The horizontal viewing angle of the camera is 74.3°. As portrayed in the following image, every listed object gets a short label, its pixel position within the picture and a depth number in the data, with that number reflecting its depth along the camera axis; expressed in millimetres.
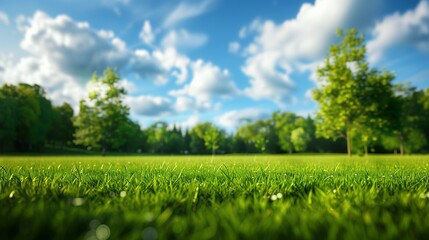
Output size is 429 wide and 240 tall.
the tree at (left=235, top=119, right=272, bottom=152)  95812
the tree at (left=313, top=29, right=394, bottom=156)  24516
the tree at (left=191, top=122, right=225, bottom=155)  77562
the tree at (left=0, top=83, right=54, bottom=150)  42469
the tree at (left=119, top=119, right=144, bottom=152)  91625
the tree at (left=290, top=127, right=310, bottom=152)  78938
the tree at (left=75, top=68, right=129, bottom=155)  35750
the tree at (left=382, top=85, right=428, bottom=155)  47506
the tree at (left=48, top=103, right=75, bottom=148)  66688
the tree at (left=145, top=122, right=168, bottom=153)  96812
